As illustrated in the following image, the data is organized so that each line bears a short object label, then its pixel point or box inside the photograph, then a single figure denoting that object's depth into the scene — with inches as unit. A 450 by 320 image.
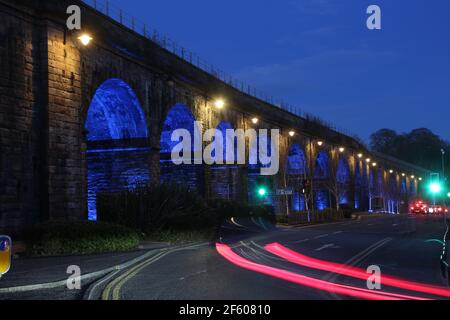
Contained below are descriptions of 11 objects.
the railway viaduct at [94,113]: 798.5
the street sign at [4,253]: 324.2
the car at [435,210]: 2891.2
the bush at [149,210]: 935.7
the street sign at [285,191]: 1606.8
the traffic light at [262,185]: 1891.5
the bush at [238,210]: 1378.0
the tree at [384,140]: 7229.3
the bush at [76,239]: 689.0
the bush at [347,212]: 2420.3
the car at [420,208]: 2982.3
